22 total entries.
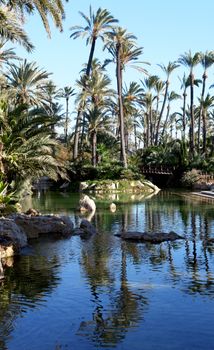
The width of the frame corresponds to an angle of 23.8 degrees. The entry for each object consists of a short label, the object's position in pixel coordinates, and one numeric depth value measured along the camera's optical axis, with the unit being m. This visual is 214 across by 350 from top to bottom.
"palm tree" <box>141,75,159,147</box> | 70.94
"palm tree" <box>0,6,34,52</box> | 15.11
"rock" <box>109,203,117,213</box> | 25.40
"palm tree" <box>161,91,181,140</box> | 80.88
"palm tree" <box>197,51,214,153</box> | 57.41
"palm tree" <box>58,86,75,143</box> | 78.81
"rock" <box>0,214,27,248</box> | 13.48
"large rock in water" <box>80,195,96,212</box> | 24.27
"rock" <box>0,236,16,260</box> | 12.77
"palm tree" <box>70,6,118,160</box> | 48.41
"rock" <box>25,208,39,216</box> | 19.28
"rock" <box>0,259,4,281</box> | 10.81
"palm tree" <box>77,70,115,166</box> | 47.53
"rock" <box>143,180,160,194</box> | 41.81
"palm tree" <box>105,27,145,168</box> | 45.88
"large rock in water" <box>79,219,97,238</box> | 16.58
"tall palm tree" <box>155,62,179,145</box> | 68.56
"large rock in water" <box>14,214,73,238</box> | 16.14
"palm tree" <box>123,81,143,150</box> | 56.41
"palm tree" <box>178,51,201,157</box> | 55.89
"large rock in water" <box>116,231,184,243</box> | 15.30
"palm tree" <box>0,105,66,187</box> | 20.81
